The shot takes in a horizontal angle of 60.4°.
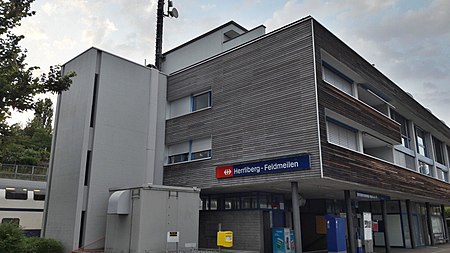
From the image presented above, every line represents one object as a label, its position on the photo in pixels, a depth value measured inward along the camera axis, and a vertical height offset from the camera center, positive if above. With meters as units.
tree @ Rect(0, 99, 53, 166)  37.00 +8.37
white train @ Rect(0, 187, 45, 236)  22.72 +0.99
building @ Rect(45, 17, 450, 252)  15.05 +4.06
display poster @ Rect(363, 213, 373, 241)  15.74 +0.02
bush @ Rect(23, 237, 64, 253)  15.23 -0.81
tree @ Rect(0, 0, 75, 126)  11.31 +4.48
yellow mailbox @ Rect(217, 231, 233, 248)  13.27 -0.44
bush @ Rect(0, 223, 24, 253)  14.51 -0.52
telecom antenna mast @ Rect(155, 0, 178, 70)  23.61 +12.51
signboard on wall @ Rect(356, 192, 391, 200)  18.42 +1.49
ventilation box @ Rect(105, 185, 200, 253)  14.29 +0.21
